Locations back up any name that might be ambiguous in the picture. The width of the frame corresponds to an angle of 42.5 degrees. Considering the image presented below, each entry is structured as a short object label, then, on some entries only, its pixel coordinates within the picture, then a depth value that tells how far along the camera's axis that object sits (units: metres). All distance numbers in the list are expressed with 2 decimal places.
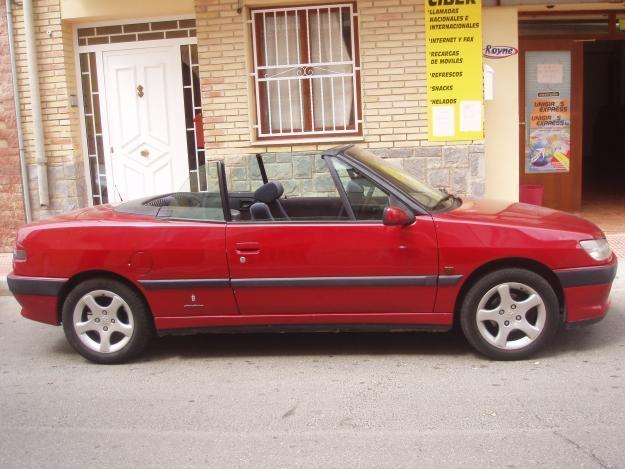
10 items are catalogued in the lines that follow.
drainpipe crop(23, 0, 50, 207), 9.84
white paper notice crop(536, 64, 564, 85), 10.79
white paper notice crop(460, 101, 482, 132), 9.46
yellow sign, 9.35
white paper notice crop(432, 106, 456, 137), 9.52
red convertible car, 5.46
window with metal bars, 9.67
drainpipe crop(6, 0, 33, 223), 9.91
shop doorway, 10.64
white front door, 10.21
